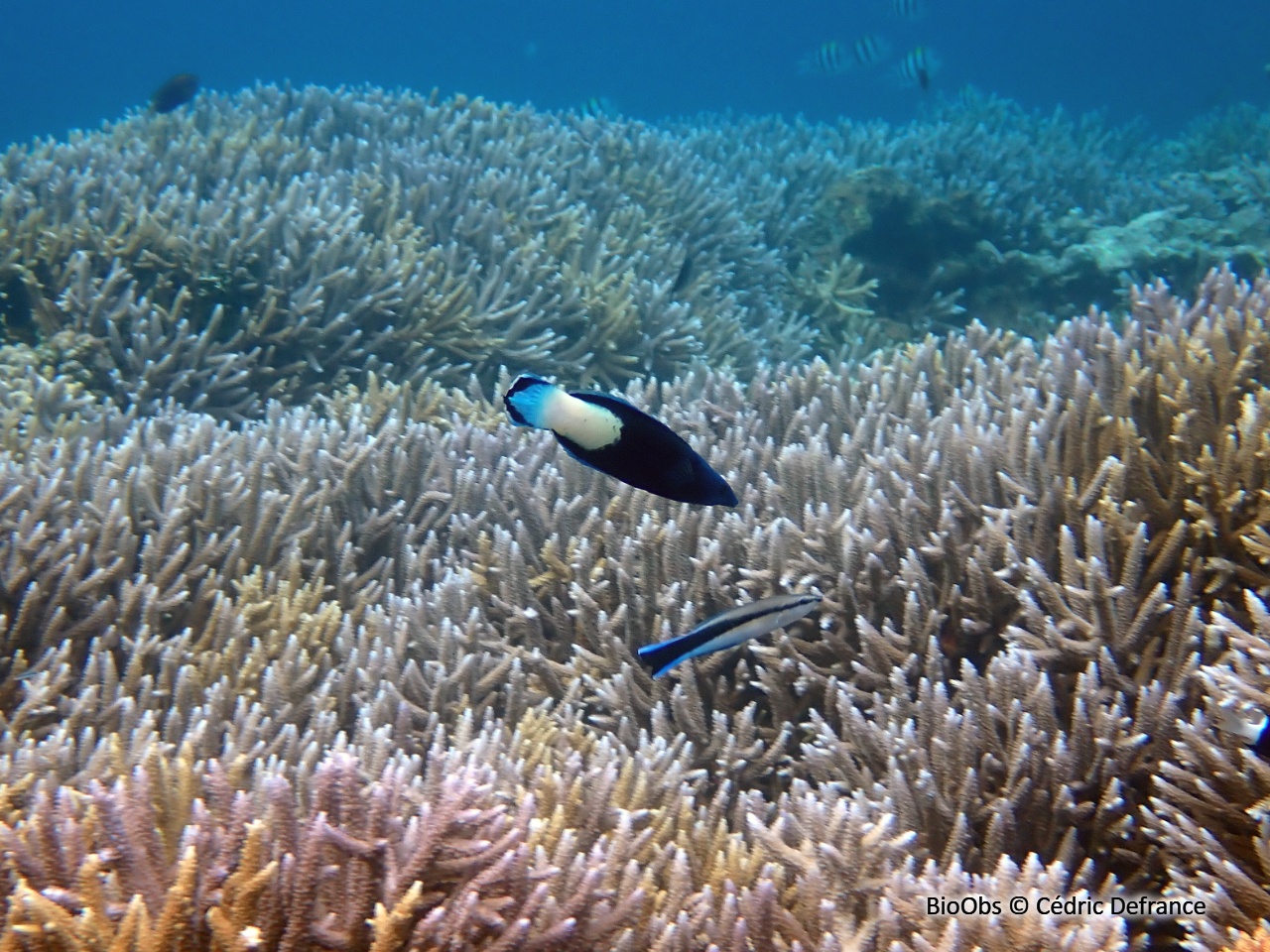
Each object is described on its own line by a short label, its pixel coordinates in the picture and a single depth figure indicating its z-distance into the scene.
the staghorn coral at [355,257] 5.75
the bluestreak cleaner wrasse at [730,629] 2.11
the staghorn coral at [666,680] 1.81
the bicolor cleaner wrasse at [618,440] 1.62
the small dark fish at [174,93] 8.66
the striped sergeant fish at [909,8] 10.56
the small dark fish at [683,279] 7.64
